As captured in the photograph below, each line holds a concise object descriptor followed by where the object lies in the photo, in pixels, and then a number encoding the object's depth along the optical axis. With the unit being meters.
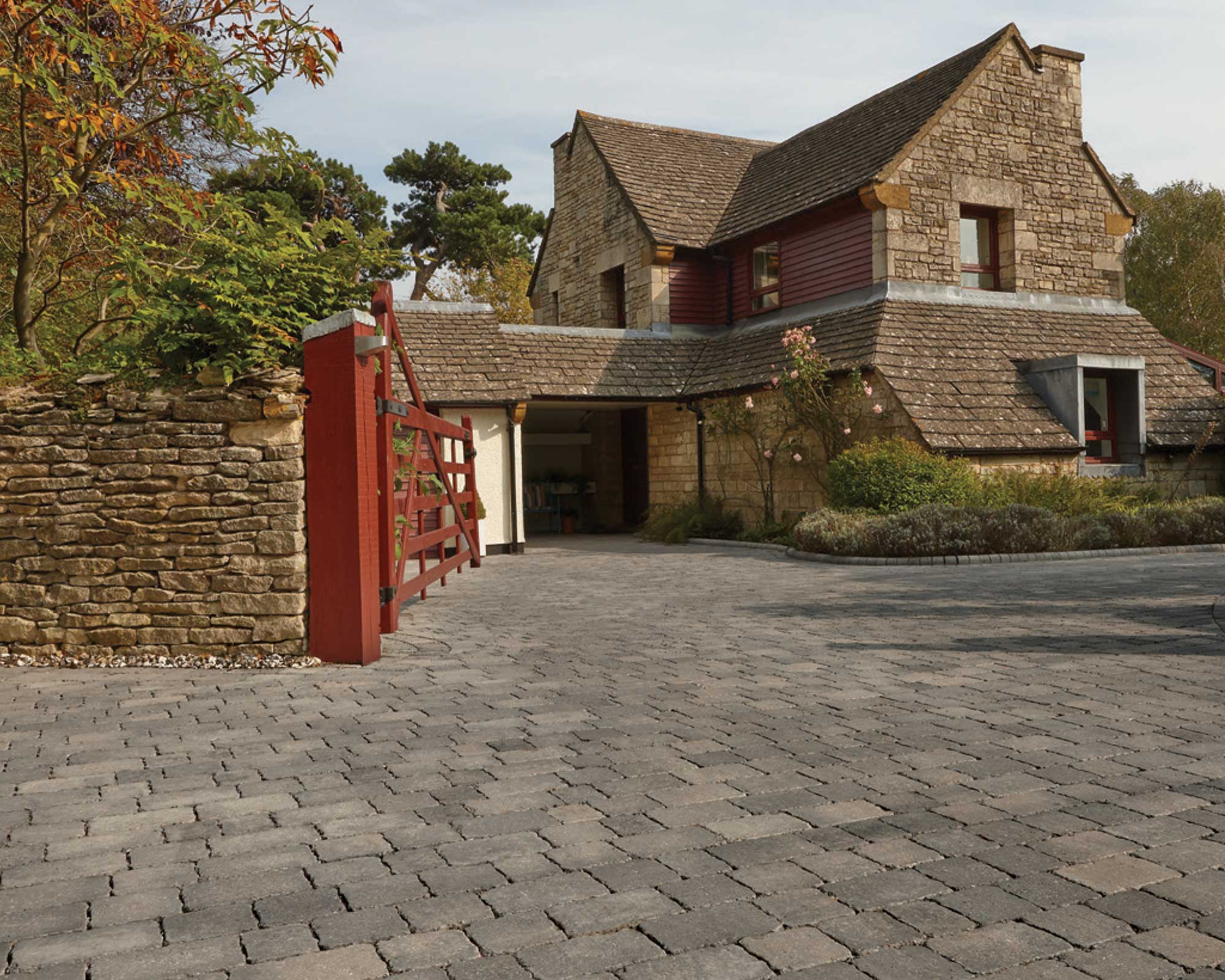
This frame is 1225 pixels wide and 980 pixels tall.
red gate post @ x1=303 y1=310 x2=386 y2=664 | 7.09
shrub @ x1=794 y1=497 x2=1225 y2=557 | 13.64
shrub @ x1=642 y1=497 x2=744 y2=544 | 18.84
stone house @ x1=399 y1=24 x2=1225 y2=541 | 17.02
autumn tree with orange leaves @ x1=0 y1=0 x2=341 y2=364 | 7.91
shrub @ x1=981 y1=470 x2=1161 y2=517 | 15.33
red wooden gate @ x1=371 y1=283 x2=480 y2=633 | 7.70
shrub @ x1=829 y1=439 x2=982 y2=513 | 14.84
